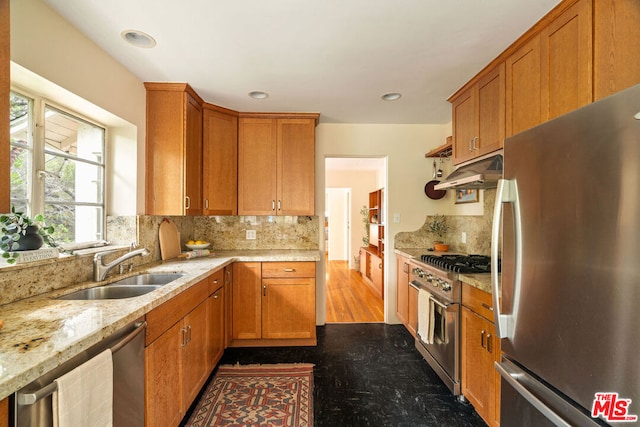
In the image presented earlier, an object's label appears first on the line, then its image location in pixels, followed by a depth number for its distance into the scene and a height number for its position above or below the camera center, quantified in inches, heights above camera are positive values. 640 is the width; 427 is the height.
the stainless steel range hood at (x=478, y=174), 70.9 +11.2
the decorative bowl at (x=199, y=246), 109.4 -13.7
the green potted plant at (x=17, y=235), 50.0 -4.4
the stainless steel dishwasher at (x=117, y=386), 29.9 -23.1
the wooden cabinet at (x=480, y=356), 61.6 -35.2
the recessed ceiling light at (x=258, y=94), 95.4 +42.4
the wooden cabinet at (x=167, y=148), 90.7 +21.8
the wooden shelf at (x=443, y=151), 106.0 +26.6
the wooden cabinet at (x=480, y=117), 72.8 +29.3
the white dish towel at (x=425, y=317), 84.3 -33.2
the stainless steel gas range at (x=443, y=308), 75.3 -28.3
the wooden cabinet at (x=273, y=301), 103.6 -34.1
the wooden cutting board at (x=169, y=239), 96.7 -10.1
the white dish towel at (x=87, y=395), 32.5 -24.0
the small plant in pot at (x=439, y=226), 127.7 -6.2
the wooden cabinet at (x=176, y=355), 52.8 -32.9
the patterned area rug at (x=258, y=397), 68.1 -52.2
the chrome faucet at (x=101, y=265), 66.9 -13.2
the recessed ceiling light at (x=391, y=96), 96.7 +42.5
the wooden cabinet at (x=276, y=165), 114.7 +20.1
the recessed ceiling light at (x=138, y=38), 64.3 +42.4
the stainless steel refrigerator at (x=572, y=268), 30.1 -7.2
